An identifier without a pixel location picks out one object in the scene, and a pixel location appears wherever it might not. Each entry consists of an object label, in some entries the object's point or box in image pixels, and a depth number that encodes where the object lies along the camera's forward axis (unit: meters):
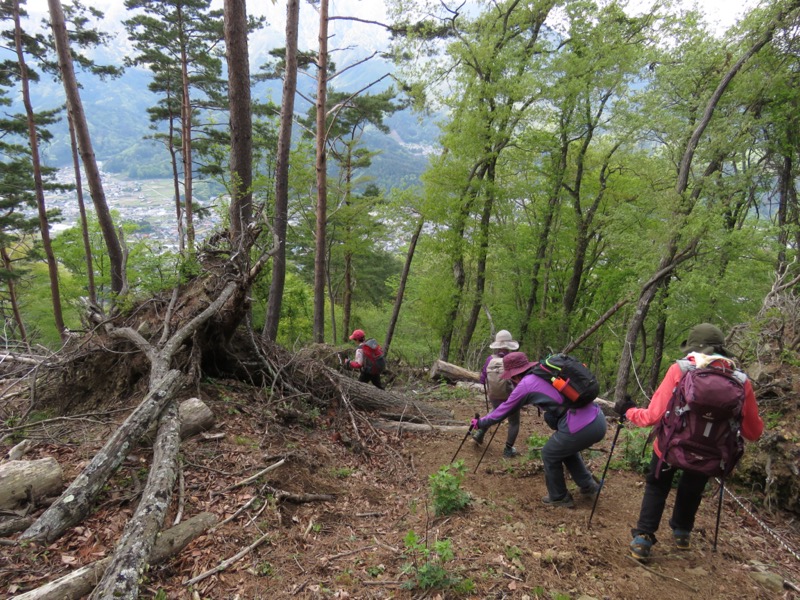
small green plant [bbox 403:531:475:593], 2.79
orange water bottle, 4.04
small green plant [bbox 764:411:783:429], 4.81
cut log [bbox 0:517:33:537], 2.80
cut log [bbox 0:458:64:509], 3.04
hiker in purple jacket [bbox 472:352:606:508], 4.11
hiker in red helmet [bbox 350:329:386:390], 8.30
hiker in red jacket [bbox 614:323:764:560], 3.36
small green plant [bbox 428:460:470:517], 3.83
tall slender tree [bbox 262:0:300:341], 9.16
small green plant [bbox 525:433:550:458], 5.69
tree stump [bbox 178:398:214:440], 4.48
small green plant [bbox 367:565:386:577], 3.07
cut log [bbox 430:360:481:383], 11.77
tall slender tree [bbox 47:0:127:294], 8.29
